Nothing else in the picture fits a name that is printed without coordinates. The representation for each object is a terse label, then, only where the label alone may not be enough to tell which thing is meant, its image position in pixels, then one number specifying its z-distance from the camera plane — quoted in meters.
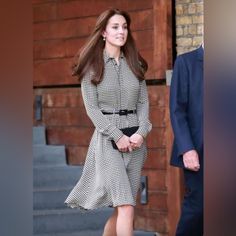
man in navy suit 8.47
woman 8.63
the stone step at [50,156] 13.84
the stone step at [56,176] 13.22
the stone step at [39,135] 14.27
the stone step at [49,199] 12.66
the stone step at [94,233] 11.80
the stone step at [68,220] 11.86
